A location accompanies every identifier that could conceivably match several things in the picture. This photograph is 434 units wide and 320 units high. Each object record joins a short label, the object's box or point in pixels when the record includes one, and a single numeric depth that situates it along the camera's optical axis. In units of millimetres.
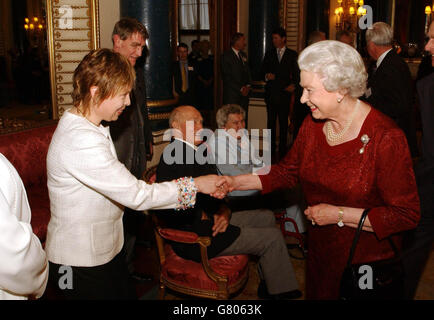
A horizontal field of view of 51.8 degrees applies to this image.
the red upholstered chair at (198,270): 2785
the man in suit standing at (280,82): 7441
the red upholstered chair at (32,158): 3951
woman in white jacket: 1941
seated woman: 3896
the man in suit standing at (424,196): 3025
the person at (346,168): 1967
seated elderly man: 2912
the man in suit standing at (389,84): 4191
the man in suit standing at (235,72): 7445
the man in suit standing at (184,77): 8922
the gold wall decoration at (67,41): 4523
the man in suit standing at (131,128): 3471
